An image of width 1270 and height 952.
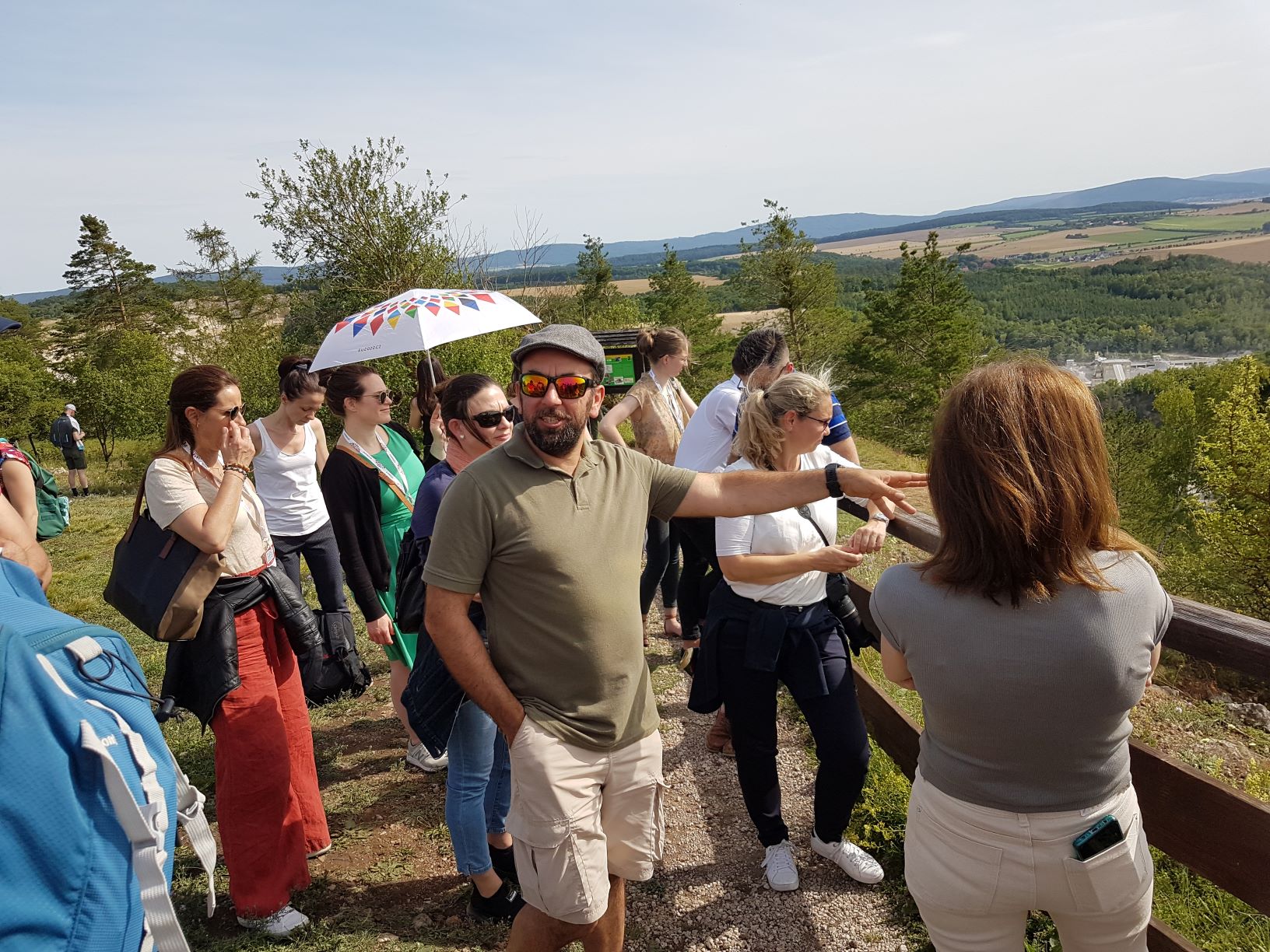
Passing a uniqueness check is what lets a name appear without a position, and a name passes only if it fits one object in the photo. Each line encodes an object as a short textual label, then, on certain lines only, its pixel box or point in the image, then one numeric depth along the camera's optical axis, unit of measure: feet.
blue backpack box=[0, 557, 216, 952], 3.35
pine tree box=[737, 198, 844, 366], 181.37
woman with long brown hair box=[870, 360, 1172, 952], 5.41
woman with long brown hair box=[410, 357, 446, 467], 17.56
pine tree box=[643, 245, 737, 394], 193.57
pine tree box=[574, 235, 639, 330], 155.94
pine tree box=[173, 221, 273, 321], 173.58
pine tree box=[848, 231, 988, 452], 182.80
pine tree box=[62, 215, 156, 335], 187.21
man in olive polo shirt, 7.33
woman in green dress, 12.94
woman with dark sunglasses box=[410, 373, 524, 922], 9.77
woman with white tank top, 14.97
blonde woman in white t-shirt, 9.80
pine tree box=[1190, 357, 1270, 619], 83.76
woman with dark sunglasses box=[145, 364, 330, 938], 9.67
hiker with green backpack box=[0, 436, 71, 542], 11.12
